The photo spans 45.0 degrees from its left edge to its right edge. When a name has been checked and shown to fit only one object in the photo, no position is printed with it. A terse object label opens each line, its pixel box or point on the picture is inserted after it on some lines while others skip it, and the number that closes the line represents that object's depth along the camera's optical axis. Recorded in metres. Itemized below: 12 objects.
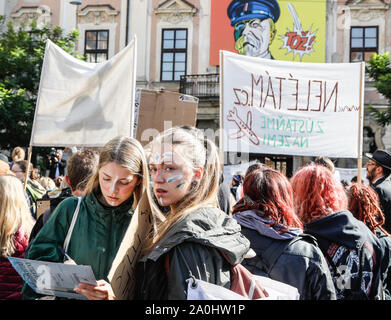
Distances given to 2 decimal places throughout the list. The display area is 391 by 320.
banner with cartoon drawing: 16.86
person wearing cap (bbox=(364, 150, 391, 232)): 4.25
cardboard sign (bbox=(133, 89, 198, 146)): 5.57
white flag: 5.03
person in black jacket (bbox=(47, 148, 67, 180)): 10.02
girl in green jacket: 2.07
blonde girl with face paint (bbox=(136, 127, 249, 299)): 1.63
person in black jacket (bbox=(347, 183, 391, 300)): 3.10
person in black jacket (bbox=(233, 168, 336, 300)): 2.34
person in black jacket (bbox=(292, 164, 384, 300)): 2.69
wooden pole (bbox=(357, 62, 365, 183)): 5.74
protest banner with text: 5.78
